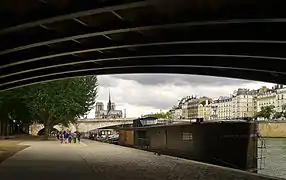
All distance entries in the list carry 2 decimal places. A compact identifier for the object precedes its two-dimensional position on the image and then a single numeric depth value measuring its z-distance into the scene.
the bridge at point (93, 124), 54.14
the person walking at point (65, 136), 27.65
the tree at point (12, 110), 25.79
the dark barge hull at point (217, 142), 11.89
